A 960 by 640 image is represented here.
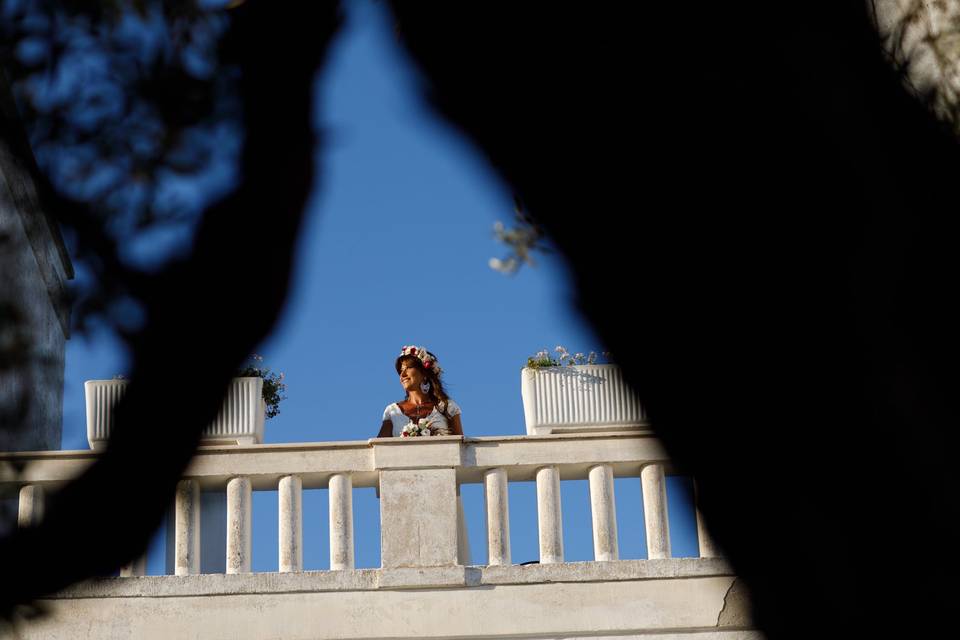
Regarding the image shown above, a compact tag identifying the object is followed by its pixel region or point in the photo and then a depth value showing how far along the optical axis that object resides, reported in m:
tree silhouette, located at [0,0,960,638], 3.67
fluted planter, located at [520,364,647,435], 19.30
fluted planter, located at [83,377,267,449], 18.86
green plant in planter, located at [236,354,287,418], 20.37
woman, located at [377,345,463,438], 17.33
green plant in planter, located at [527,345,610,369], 19.64
